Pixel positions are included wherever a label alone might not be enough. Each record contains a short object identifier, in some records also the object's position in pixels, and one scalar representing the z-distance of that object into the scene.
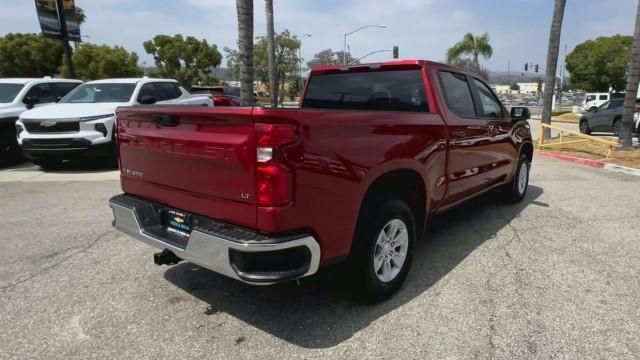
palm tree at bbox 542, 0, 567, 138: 14.27
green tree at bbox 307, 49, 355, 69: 62.19
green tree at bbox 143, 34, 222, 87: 50.47
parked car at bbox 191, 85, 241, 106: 16.12
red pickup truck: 2.54
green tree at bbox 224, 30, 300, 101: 44.84
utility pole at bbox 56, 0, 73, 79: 16.95
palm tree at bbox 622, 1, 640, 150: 11.88
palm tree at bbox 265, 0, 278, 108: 18.77
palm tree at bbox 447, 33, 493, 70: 48.72
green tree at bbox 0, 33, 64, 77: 46.53
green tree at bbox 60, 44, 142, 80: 45.97
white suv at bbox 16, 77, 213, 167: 8.46
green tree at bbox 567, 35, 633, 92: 52.03
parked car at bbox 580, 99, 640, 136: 18.20
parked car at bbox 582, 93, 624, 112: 41.38
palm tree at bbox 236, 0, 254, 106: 9.09
